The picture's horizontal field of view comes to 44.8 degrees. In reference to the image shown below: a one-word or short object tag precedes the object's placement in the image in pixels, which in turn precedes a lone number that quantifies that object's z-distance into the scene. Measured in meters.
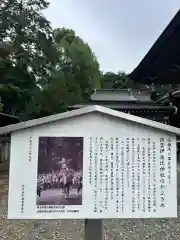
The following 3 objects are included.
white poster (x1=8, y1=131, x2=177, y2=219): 1.57
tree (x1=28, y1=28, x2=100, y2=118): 13.51
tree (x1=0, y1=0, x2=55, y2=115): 14.65
